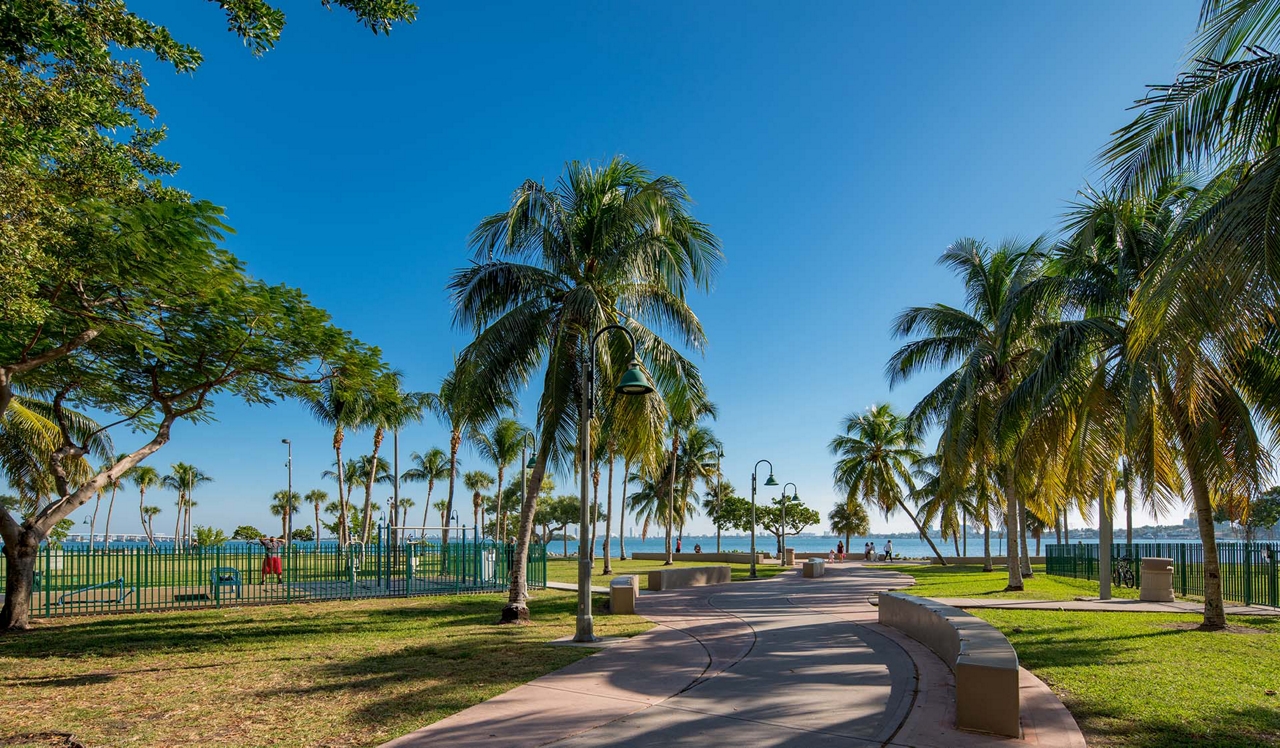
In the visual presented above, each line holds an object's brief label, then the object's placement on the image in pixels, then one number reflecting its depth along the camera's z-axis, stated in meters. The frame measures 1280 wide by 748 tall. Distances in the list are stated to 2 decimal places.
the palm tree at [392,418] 37.75
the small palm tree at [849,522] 55.19
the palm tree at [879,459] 42.03
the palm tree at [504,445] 45.19
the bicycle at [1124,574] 25.75
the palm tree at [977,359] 20.38
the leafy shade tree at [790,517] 60.44
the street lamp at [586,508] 11.47
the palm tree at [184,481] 80.38
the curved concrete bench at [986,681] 6.35
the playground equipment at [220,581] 18.11
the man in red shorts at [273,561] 22.66
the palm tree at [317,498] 99.94
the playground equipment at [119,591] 16.73
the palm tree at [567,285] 15.02
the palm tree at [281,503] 95.31
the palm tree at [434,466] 61.00
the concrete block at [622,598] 16.16
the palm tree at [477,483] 74.88
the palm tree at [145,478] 79.93
